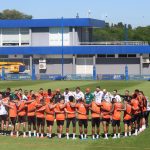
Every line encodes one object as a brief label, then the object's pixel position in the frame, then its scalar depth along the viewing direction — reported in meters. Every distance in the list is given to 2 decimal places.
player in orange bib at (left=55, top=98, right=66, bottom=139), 22.70
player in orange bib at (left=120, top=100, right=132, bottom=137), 22.88
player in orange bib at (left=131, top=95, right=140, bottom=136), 23.15
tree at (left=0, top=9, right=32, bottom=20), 146.50
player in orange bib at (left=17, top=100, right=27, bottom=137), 23.75
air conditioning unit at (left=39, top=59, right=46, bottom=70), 71.12
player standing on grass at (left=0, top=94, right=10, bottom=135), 24.30
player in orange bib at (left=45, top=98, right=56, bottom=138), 22.83
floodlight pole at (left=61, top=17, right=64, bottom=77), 70.32
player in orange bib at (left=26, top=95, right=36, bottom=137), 23.45
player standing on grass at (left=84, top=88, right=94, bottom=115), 27.11
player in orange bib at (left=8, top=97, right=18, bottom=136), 23.80
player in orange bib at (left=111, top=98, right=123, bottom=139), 22.56
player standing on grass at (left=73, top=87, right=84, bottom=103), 27.05
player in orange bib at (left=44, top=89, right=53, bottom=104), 25.86
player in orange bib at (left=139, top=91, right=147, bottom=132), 24.32
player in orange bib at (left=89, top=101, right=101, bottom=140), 22.55
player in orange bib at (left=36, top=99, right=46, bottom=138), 23.19
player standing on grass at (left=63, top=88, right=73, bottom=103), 26.97
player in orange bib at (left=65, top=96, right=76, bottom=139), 22.75
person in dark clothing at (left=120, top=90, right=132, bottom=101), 23.77
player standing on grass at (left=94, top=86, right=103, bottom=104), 27.08
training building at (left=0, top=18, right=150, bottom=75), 69.00
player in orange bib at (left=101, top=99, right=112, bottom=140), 22.58
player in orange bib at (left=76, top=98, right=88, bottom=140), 22.64
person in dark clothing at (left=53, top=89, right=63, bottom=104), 25.93
